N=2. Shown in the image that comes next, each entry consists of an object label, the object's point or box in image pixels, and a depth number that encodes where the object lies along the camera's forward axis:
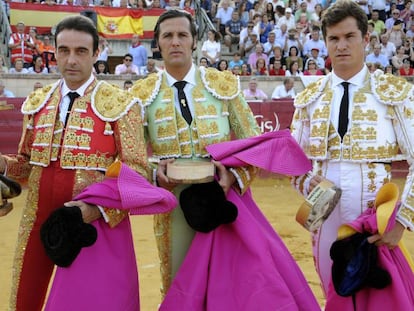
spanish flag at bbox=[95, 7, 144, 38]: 11.91
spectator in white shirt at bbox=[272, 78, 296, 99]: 10.03
